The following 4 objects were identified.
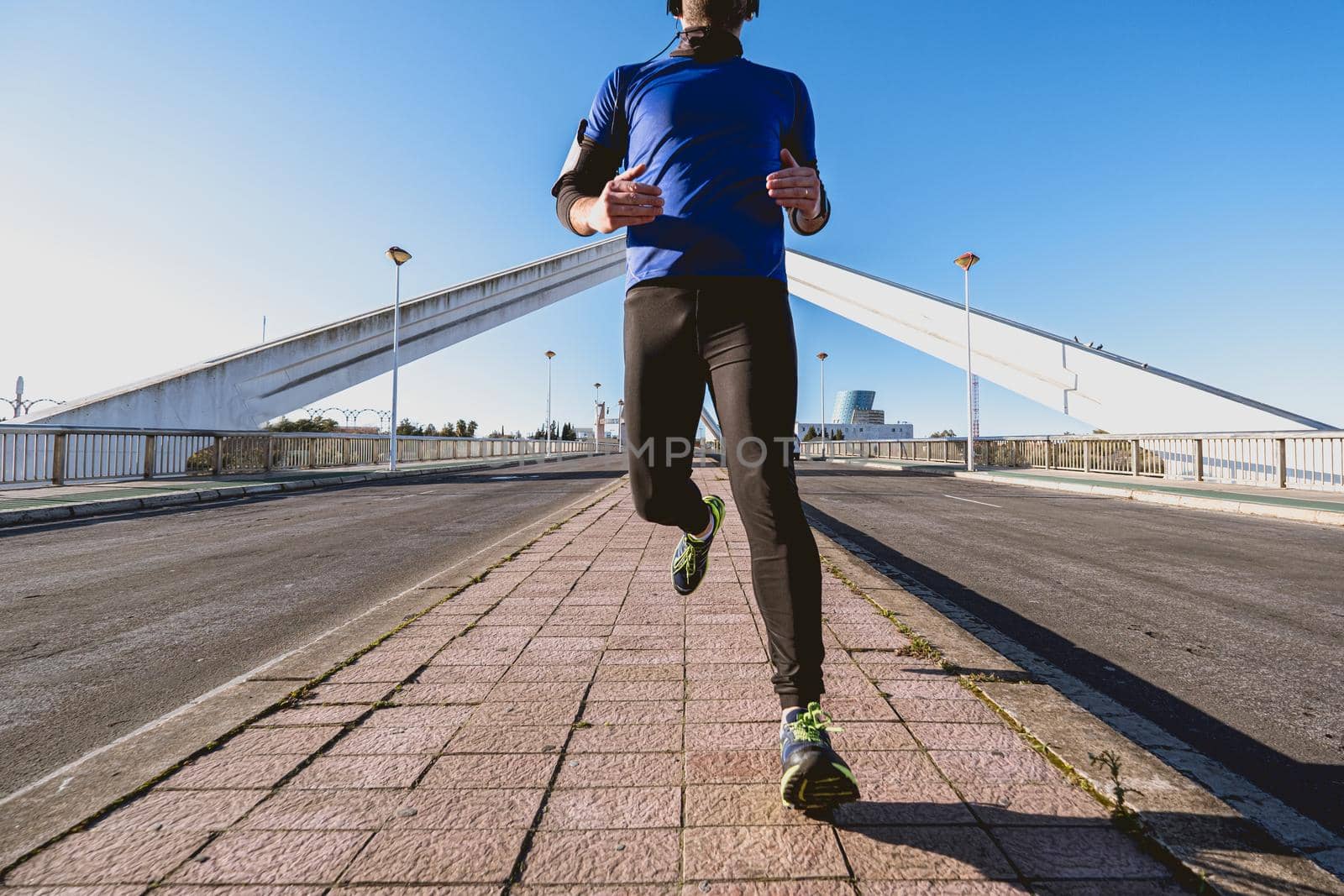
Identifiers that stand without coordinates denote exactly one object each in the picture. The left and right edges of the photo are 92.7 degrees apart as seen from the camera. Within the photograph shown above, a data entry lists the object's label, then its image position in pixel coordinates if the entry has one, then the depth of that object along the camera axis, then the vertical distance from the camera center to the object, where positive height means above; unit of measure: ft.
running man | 5.17 +1.49
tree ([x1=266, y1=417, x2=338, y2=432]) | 105.09 +6.40
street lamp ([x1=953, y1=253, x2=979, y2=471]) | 65.26 +7.41
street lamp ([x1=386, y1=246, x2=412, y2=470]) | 64.18 +21.28
